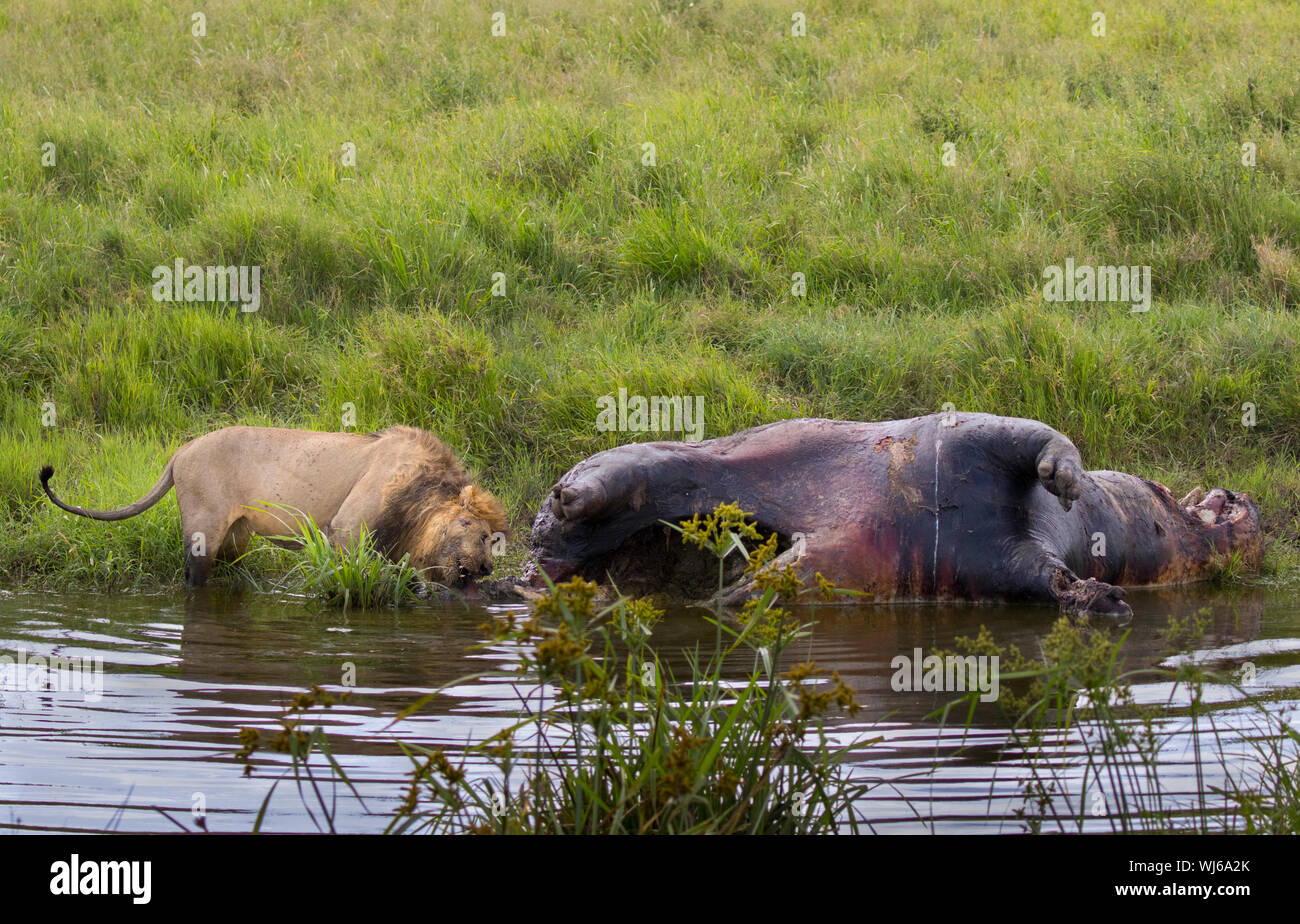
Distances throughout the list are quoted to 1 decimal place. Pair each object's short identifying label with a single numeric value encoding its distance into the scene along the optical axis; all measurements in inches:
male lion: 550.3
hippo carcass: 461.1
